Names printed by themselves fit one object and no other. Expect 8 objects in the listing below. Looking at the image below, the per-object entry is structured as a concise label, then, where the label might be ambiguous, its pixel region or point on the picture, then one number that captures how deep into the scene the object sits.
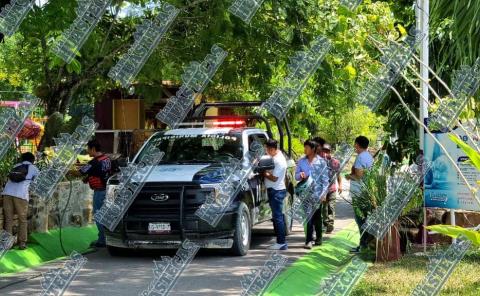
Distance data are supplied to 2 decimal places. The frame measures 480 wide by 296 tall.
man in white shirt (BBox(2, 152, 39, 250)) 11.12
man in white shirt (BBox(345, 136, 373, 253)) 11.19
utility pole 10.95
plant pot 10.56
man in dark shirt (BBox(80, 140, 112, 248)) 12.23
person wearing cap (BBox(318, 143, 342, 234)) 13.19
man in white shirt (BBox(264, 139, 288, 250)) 11.70
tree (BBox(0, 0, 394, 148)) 10.92
